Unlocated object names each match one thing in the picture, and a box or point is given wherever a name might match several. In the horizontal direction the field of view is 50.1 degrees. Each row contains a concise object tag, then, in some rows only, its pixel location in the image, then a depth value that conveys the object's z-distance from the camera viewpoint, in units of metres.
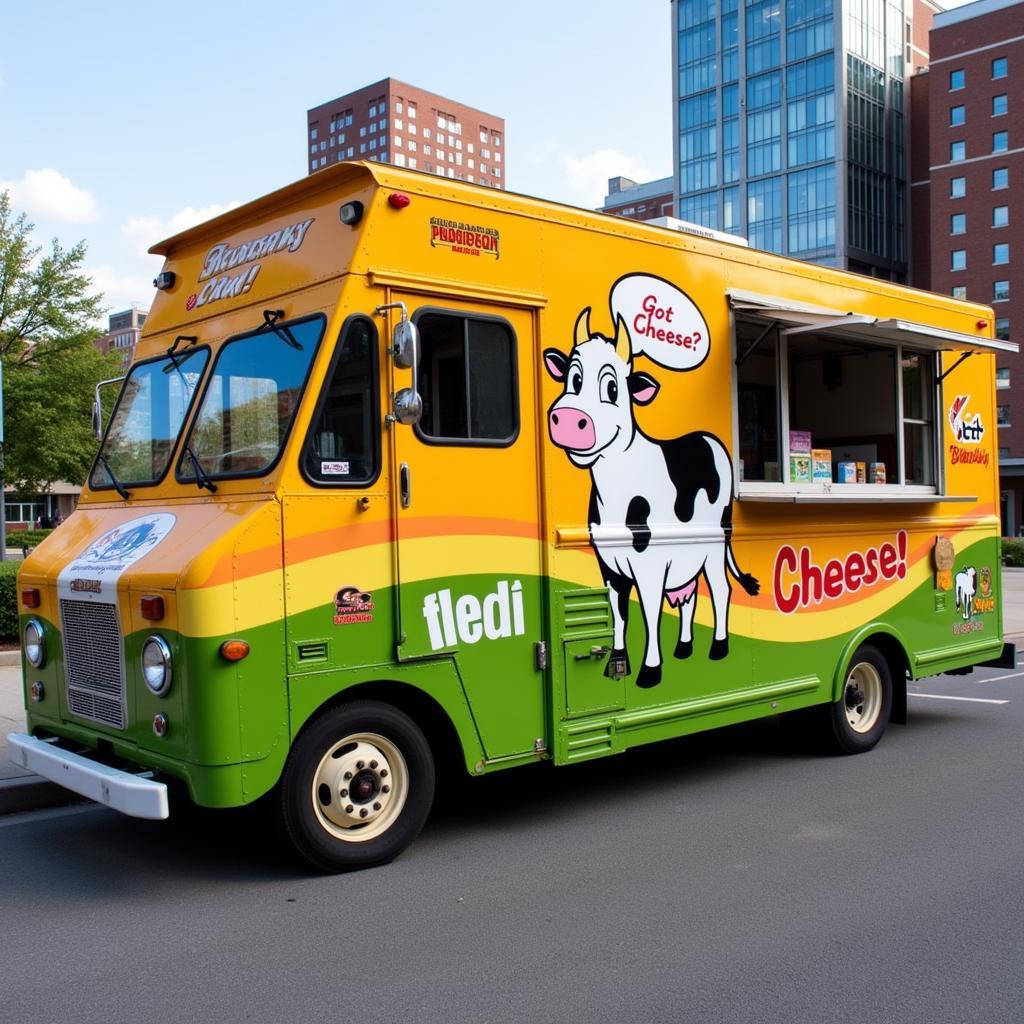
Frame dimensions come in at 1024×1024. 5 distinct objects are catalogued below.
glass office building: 71.94
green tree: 24.55
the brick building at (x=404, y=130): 128.50
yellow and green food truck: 4.96
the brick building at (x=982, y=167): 66.38
